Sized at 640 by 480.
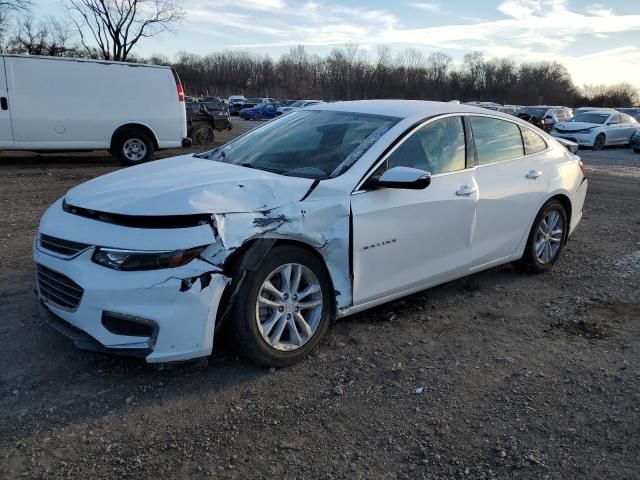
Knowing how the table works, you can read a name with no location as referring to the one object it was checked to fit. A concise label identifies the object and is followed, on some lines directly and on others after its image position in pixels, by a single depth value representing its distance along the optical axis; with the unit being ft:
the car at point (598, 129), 69.67
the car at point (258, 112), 148.87
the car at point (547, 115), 76.20
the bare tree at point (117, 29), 151.23
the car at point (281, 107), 136.95
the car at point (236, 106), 177.88
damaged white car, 9.48
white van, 34.88
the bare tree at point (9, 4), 96.94
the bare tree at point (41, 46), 161.99
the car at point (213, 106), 67.10
